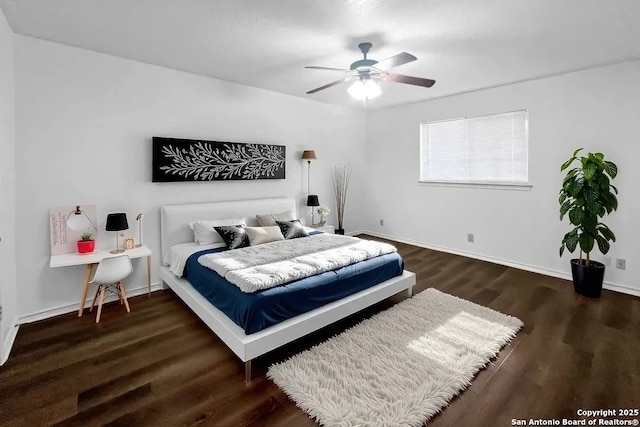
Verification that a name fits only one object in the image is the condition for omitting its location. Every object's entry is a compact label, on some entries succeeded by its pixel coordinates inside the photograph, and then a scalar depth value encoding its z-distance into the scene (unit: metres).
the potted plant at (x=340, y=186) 6.05
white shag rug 1.89
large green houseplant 3.38
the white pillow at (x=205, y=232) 3.78
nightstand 5.18
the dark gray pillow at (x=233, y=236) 3.62
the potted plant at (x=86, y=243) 3.16
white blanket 2.54
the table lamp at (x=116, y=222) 3.20
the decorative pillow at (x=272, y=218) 4.28
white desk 2.93
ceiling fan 2.92
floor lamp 5.20
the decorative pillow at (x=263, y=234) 3.73
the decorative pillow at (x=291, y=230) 4.10
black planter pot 3.49
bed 2.27
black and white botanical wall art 3.77
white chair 2.93
